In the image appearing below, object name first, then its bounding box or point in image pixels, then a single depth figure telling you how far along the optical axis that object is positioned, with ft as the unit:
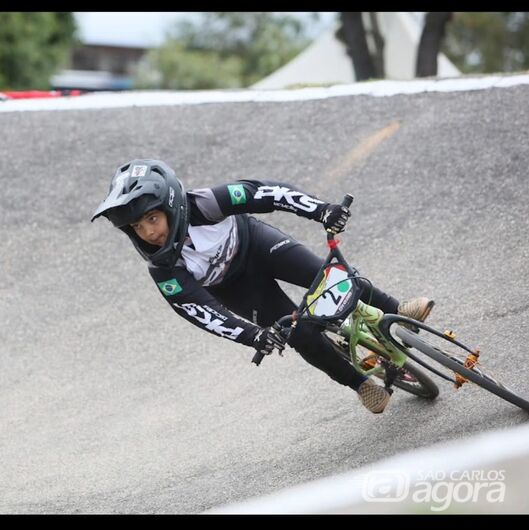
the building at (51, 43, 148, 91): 291.79
